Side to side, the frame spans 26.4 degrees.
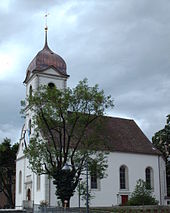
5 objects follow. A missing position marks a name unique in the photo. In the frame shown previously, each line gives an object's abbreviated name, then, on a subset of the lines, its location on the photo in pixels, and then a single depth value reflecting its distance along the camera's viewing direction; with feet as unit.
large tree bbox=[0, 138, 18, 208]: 183.93
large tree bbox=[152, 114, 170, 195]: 172.14
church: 136.98
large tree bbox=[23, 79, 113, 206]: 105.09
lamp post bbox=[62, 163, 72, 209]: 72.38
